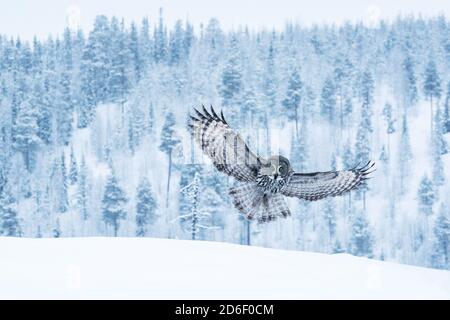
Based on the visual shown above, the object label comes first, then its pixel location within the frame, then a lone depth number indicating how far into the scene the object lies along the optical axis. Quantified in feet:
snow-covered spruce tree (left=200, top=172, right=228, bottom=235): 132.67
